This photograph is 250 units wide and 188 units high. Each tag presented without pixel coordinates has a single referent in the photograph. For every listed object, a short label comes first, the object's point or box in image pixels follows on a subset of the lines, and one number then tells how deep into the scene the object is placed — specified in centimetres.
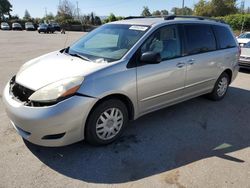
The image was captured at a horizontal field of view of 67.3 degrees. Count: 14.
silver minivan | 227
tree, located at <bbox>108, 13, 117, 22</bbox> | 3683
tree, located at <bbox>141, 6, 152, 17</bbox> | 5952
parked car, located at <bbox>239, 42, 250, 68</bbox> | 663
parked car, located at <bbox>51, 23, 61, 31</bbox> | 3494
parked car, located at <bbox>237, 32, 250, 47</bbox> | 953
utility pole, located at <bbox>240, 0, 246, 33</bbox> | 4749
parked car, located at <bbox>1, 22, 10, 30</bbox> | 3697
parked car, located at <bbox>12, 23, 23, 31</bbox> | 3771
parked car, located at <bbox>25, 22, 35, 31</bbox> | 3706
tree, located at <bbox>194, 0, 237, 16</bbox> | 4322
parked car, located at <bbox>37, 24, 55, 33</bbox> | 3077
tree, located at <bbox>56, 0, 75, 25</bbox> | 4894
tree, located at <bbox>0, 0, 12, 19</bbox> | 5519
